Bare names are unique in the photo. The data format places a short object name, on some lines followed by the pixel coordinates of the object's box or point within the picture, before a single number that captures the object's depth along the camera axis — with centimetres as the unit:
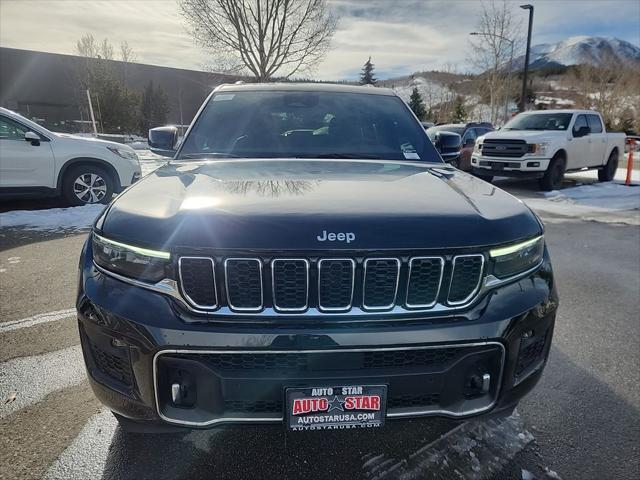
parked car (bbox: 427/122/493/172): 1309
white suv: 673
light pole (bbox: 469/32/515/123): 2316
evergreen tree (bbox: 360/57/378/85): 6570
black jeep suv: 155
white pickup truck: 1059
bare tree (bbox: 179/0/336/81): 1947
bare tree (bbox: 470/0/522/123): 2325
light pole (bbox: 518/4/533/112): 1916
